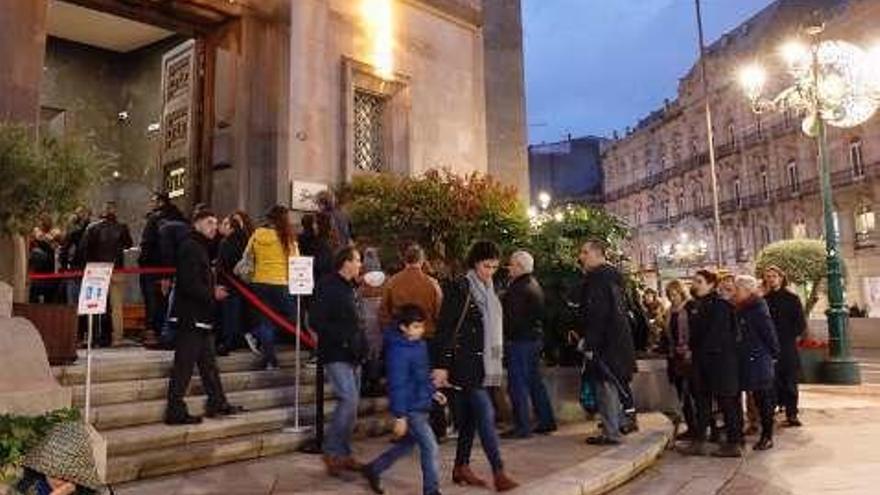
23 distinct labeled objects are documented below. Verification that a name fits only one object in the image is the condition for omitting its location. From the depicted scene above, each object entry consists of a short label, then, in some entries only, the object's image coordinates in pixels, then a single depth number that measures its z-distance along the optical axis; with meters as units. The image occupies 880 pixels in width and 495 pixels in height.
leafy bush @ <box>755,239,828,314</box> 19.89
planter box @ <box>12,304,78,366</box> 6.70
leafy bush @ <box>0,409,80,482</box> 4.12
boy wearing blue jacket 5.21
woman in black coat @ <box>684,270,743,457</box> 7.42
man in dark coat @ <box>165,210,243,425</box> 6.54
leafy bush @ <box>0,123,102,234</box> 6.84
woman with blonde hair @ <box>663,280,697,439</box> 8.38
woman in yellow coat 8.49
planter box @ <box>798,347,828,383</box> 14.15
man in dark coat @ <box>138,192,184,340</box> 9.41
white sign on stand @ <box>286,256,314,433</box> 7.23
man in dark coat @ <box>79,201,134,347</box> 9.61
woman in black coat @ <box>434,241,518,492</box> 5.61
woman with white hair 7.77
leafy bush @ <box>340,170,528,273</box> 11.23
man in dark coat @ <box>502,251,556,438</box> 7.96
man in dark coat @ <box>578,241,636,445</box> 7.32
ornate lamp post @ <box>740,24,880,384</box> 13.84
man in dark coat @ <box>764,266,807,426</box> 9.12
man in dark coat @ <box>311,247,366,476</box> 6.07
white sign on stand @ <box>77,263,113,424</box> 5.97
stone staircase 5.98
